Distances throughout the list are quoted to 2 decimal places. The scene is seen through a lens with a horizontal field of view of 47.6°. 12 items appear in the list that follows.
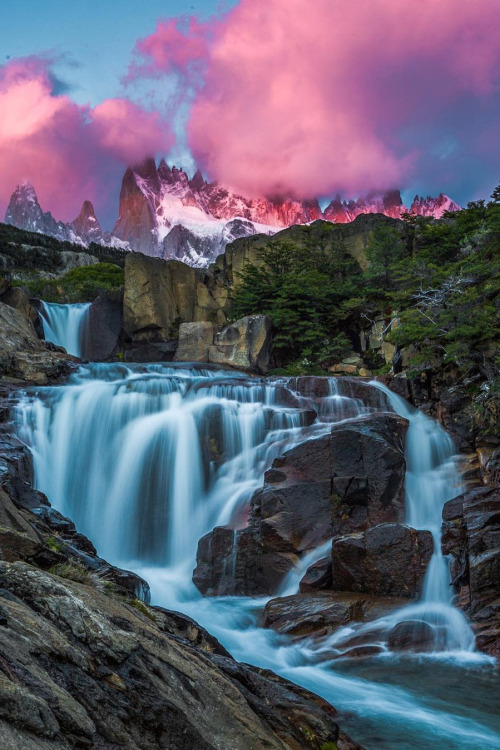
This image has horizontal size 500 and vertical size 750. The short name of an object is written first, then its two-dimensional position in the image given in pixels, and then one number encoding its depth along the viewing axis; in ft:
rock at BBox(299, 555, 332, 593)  39.45
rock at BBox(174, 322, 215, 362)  104.06
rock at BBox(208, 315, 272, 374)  100.37
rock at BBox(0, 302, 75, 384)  74.38
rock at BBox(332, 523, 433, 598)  37.96
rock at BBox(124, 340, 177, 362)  112.27
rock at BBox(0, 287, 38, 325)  100.67
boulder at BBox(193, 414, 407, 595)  43.01
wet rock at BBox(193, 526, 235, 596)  42.68
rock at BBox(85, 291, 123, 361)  110.42
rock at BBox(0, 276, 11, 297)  101.19
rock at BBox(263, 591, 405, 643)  34.06
